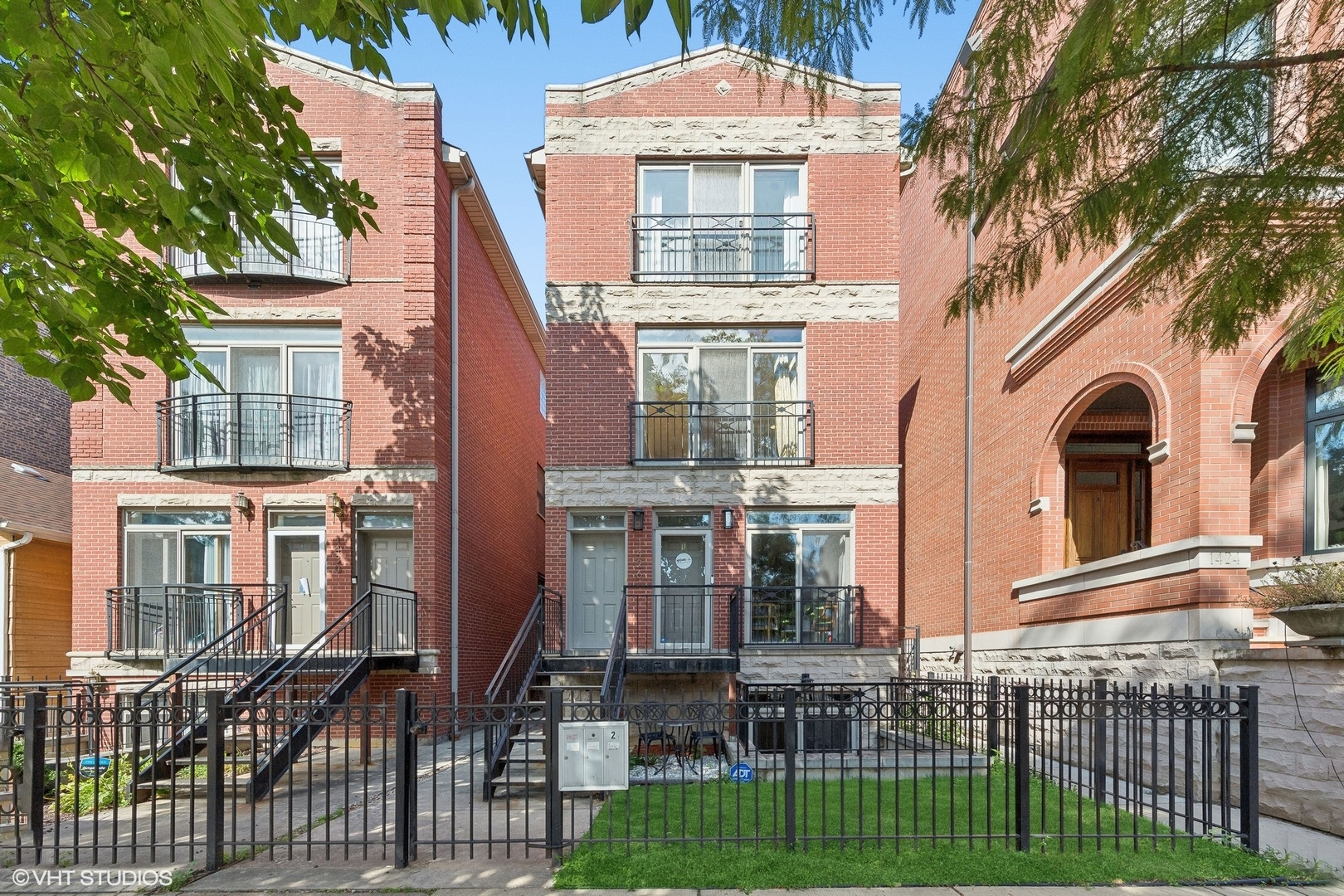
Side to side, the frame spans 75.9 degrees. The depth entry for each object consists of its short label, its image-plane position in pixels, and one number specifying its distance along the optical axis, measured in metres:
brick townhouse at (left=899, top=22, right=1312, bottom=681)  8.77
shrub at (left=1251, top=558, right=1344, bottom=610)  7.30
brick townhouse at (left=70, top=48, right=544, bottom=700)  13.69
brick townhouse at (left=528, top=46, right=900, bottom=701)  13.73
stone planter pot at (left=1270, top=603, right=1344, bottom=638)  7.20
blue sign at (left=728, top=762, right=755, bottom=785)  9.59
